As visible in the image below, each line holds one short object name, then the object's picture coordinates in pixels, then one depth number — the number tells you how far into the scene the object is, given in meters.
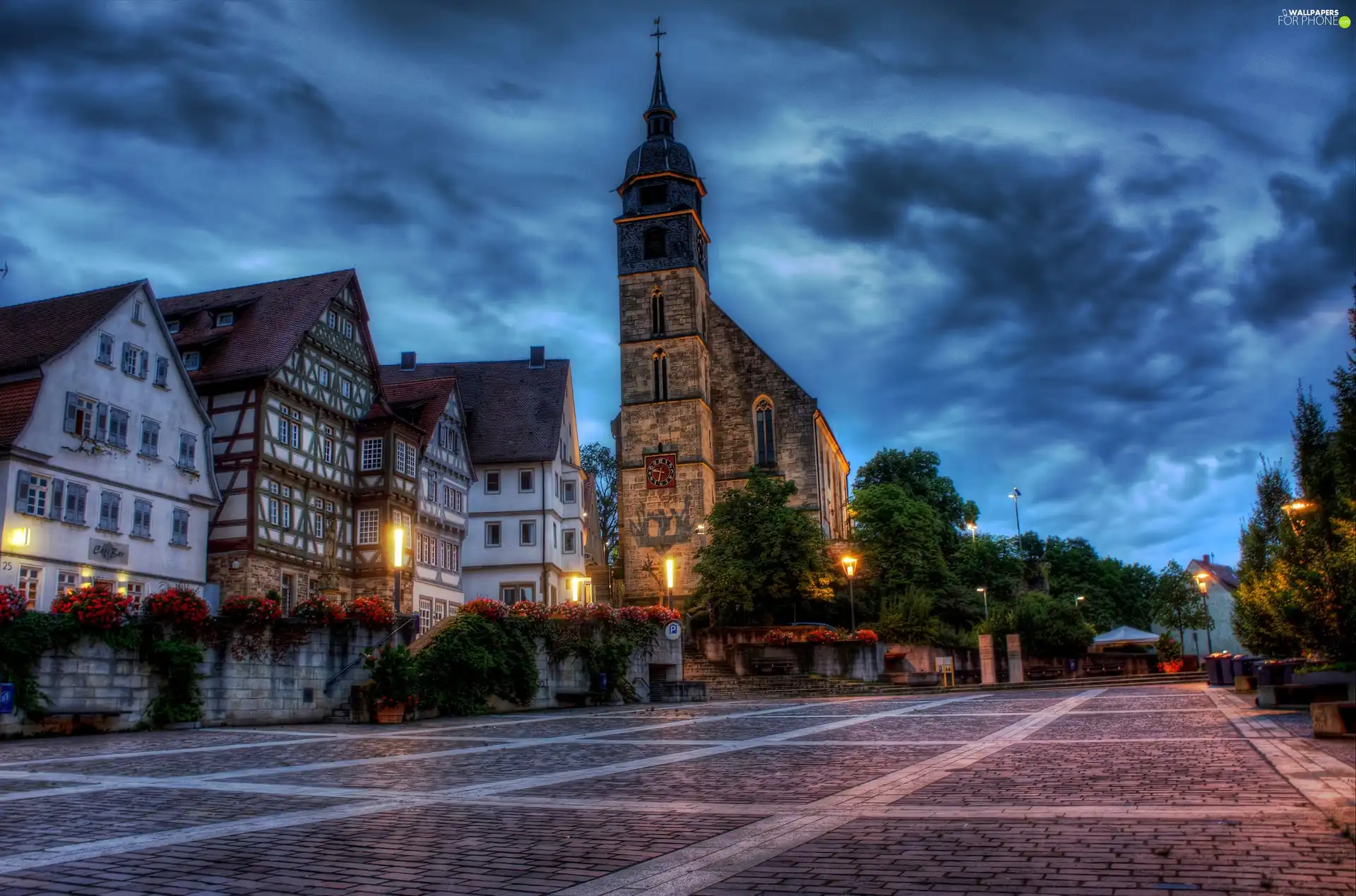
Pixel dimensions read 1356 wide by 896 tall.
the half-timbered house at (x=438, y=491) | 43.91
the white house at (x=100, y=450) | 28.28
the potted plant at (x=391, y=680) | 22.94
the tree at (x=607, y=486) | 77.62
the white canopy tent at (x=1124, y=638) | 53.12
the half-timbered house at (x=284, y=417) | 35.66
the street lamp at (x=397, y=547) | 23.61
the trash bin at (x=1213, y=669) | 31.91
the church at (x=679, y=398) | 63.72
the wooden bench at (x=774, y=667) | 40.50
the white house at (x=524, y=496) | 52.22
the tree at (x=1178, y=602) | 66.69
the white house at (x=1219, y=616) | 100.12
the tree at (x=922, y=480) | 77.69
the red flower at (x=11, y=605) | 18.39
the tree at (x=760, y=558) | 53.75
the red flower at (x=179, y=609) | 21.03
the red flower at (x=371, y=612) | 25.77
